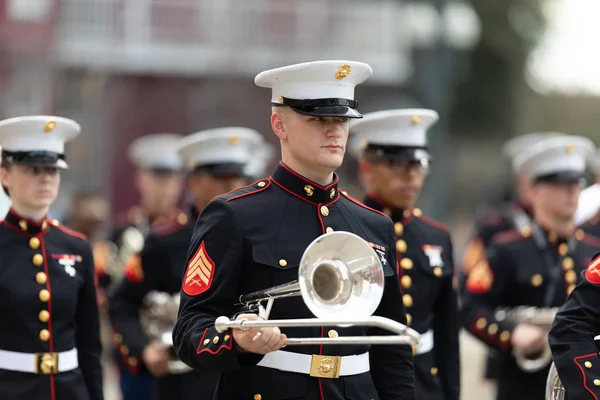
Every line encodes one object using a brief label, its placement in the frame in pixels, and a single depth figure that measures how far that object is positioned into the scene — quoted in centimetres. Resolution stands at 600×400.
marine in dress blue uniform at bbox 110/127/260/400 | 1502
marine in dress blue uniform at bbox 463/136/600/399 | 1424
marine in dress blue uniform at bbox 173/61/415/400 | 902
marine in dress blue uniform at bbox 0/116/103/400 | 1188
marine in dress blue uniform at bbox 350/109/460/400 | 1281
